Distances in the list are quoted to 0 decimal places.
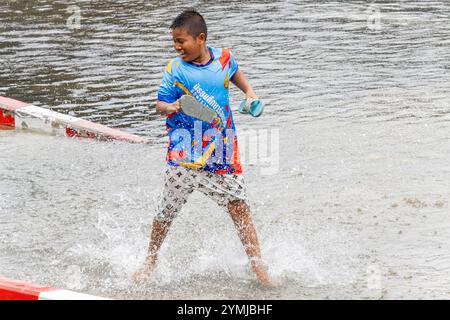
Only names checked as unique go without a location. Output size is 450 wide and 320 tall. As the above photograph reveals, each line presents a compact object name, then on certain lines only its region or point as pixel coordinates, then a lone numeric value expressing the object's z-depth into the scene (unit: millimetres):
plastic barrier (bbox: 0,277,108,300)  10617
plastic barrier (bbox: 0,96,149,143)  19906
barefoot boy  12141
